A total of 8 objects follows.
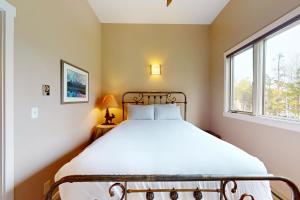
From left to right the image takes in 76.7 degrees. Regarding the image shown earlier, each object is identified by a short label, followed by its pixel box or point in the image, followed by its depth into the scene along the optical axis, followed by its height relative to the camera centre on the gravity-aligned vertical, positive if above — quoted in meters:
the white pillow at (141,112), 3.46 -0.22
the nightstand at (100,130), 3.41 -0.55
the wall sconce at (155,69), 3.95 +0.64
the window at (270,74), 1.87 +0.33
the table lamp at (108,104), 3.64 -0.08
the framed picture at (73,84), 2.24 +0.22
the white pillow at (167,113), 3.46 -0.24
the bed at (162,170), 0.91 -0.44
